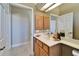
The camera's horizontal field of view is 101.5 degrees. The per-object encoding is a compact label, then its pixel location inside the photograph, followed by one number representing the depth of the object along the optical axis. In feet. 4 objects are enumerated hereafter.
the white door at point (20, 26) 4.45
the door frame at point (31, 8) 4.34
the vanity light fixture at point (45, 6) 4.33
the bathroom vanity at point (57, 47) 4.17
